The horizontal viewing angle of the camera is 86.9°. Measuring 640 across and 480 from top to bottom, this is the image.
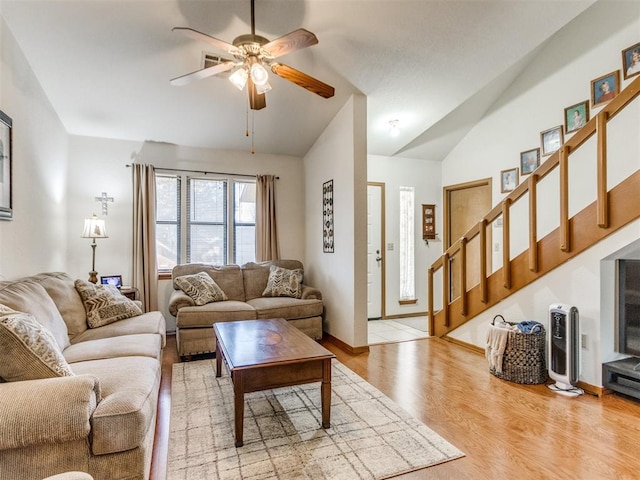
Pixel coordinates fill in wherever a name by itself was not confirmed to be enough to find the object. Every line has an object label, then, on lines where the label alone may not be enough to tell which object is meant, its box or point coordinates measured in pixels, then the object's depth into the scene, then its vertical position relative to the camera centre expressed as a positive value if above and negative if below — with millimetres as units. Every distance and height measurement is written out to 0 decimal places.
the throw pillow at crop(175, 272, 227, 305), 3914 -579
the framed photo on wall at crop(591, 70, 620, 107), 3449 +1586
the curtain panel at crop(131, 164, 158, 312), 4328 +5
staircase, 2645 +80
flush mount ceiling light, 4404 +1489
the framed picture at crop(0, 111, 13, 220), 2310 +508
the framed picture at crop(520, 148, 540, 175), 4238 +1007
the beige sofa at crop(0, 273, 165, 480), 1321 -753
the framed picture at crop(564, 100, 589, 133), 3730 +1390
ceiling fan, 2143 +1250
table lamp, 3812 +106
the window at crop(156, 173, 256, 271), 4688 +282
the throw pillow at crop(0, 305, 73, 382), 1469 -506
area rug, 1798 -1225
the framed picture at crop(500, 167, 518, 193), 4512 +811
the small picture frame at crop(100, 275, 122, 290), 4121 -508
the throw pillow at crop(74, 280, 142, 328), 2938 -592
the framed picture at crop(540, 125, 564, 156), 3981 +1200
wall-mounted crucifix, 4188 +488
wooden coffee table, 2002 -766
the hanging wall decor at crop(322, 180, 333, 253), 4293 +300
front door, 5367 -218
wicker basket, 2898 -1027
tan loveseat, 3605 -771
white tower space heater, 2689 -884
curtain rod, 4643 +966
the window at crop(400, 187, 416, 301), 5602 -87
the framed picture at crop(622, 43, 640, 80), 3273 +1759
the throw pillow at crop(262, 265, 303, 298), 4402 -586
